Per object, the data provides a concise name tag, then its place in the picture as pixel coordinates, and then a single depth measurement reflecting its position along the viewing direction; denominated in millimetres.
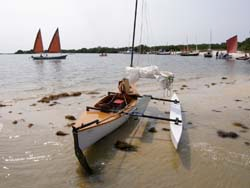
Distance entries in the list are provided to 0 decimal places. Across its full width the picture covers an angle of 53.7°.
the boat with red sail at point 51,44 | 54188
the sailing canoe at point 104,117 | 6029
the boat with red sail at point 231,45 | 60262
